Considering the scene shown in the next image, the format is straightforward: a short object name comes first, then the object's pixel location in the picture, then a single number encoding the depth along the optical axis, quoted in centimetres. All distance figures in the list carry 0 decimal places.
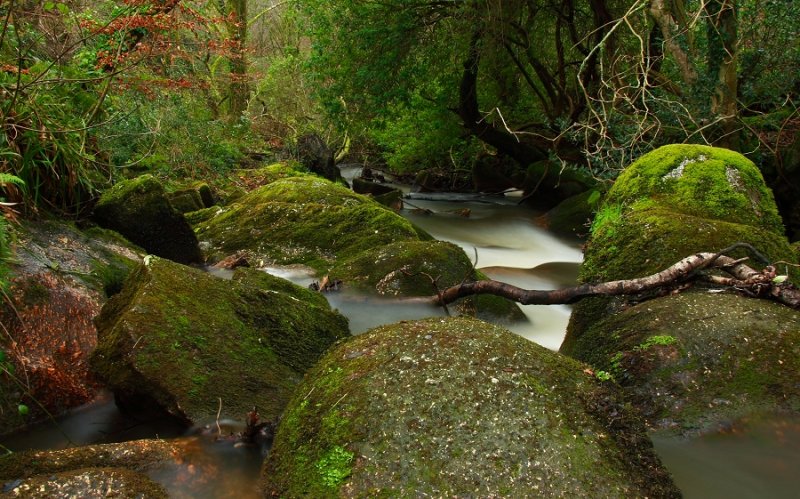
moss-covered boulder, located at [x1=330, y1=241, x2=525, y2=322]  529
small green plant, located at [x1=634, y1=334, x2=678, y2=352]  316
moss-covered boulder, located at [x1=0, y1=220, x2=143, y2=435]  311
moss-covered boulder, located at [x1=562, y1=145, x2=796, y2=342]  399
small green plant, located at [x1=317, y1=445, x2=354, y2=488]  202
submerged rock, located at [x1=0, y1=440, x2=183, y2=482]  223
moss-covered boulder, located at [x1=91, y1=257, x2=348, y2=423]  295
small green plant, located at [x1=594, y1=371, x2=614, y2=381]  245
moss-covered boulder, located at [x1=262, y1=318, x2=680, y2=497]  197
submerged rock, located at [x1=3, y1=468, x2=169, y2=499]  203
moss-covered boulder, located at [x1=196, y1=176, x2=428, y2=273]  661
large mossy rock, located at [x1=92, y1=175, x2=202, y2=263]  536
